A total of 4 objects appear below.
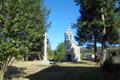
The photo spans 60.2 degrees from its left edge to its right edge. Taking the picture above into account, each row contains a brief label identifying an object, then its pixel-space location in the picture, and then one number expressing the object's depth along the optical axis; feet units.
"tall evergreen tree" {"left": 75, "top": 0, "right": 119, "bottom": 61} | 47.81
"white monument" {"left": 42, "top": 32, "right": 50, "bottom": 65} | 53.68
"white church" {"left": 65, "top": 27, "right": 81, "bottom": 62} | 80.94
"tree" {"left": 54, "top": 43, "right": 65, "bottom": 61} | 88.24
